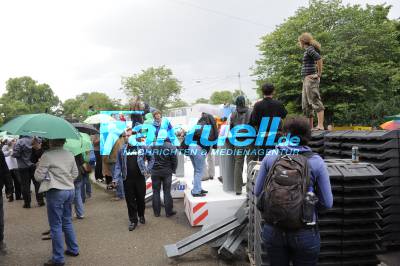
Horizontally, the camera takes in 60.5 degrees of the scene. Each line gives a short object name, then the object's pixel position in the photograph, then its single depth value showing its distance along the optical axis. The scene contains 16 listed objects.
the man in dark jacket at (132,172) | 6.69
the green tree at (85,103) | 76.72
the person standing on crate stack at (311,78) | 6.61
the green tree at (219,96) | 102.19
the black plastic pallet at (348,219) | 4.19
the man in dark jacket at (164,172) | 7.12
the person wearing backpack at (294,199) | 2.67
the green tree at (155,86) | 59.38
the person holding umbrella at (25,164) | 9.18
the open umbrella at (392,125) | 7.84
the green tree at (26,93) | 82.06
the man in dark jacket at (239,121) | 6.41
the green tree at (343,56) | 27.39
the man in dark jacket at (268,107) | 5.71
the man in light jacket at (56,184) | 4.91
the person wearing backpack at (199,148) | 6.91
